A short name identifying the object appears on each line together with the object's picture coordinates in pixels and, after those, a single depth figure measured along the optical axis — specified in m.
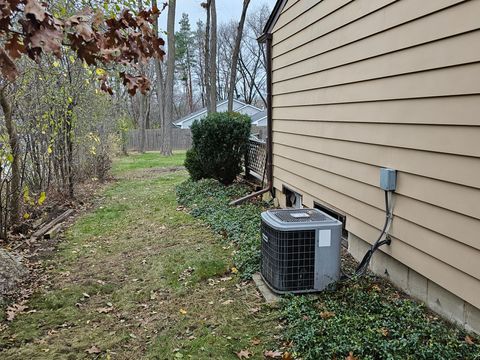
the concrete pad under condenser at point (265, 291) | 3.51
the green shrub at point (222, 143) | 9.02
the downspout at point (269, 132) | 7.17
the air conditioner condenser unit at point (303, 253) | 3.48
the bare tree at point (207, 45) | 19.67
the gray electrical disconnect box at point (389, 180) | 3.39
